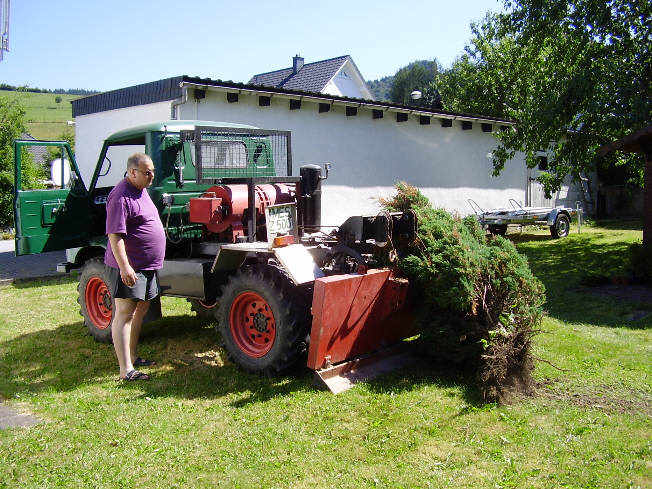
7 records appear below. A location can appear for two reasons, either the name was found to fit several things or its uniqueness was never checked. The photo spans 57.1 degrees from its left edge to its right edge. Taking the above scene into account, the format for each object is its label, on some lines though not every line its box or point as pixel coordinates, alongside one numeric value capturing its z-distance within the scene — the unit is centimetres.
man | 500
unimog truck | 504
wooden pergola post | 1081
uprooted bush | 476
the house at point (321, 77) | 2531
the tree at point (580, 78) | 1183
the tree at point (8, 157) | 1969
